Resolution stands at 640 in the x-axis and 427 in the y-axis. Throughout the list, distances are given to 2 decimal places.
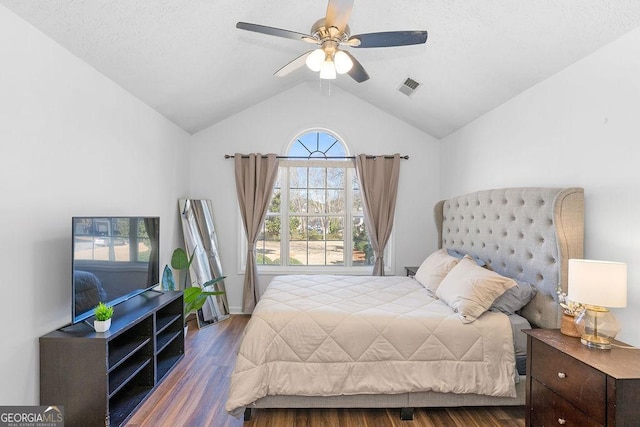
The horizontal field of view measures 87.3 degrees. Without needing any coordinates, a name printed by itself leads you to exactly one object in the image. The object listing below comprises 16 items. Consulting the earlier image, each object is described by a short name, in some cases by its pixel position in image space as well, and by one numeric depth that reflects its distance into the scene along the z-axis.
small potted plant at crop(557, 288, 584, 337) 1.80
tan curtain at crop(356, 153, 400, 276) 4.34
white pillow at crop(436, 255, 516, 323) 2.19
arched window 4.54
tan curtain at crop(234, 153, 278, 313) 4.26
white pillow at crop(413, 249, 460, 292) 2.90
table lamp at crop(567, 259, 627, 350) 1.57
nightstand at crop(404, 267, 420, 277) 3.99
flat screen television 2.03
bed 2.10
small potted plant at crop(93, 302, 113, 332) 2.00
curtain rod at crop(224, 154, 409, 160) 4.36
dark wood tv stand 1.91
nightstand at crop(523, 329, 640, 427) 1.35
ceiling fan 1.77
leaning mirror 3.98
